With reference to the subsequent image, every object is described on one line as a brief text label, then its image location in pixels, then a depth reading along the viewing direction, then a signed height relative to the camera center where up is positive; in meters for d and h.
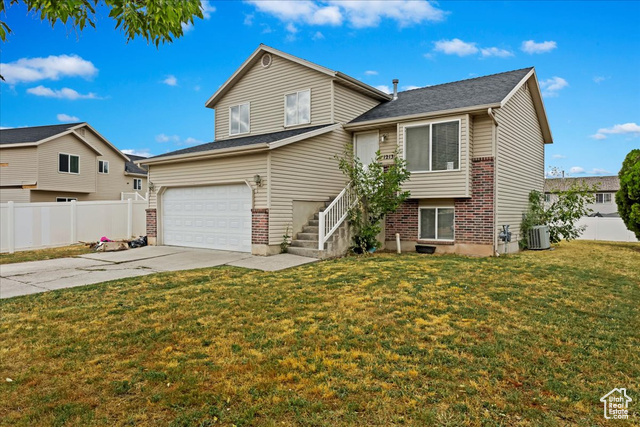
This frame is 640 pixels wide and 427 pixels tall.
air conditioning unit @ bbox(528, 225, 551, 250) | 14.03 -0.96
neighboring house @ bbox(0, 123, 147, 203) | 23.73 +3.03
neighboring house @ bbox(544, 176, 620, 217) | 39.25 +1.81
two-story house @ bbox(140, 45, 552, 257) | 11.64 +1.61
